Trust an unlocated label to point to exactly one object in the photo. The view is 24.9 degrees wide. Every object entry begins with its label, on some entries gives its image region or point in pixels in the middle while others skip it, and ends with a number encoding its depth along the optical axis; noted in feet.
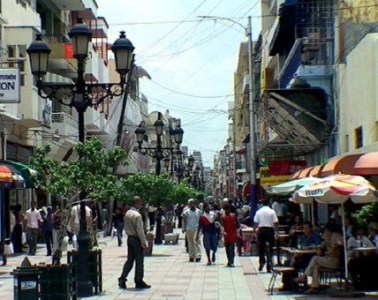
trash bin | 40.34
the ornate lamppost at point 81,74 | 51.06
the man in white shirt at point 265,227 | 65.92
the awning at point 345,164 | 58.75
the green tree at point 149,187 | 96.94
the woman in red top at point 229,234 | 72.13
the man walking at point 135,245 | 54.49
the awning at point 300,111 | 92.79
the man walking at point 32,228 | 90.48
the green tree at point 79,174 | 49.55
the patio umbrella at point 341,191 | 49.55
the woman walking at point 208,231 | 76.13
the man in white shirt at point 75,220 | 80.69
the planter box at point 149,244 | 82.99
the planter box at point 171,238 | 111.96
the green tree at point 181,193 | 109.60
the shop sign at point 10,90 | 71.05
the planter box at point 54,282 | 42.01
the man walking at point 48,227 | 91.08
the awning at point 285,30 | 98.90
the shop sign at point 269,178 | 113.80
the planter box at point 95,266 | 51.92
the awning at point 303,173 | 81.46
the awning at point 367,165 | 55.72
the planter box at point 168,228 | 126.66
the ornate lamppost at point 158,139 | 109.22
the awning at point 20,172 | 93.40
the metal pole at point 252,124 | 130.72
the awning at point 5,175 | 80.11
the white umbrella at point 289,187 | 65.46
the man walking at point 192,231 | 79.05
